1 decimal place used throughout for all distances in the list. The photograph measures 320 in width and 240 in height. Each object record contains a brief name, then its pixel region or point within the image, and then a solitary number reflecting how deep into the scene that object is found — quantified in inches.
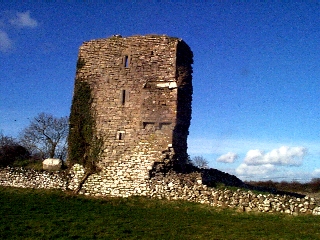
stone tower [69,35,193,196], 643.5
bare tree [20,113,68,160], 1251.8
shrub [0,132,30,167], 839.1
